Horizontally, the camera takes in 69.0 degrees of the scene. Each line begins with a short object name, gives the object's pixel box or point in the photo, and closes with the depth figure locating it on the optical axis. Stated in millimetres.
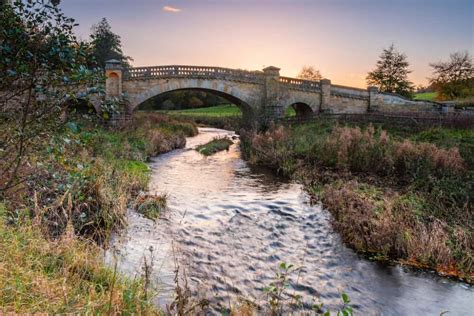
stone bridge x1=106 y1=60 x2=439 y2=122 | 24094
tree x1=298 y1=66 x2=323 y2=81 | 57619
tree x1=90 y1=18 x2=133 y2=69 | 51781
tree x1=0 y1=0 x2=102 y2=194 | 4035
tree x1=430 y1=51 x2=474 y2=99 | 36875
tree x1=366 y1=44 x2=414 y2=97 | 41906
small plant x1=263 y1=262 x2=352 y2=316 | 4297
